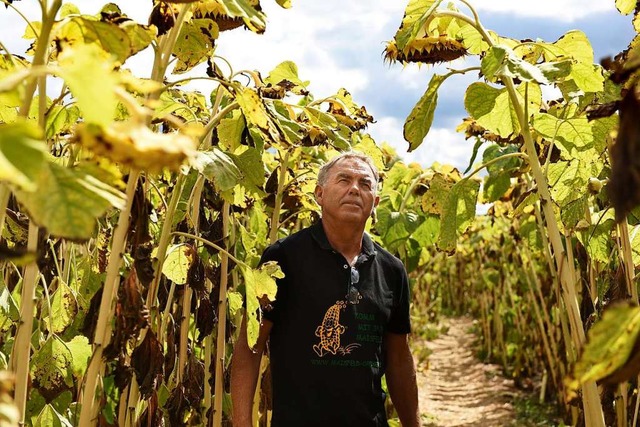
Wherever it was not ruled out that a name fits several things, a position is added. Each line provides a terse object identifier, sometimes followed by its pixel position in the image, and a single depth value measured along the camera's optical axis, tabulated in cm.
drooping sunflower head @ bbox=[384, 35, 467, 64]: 209
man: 201
